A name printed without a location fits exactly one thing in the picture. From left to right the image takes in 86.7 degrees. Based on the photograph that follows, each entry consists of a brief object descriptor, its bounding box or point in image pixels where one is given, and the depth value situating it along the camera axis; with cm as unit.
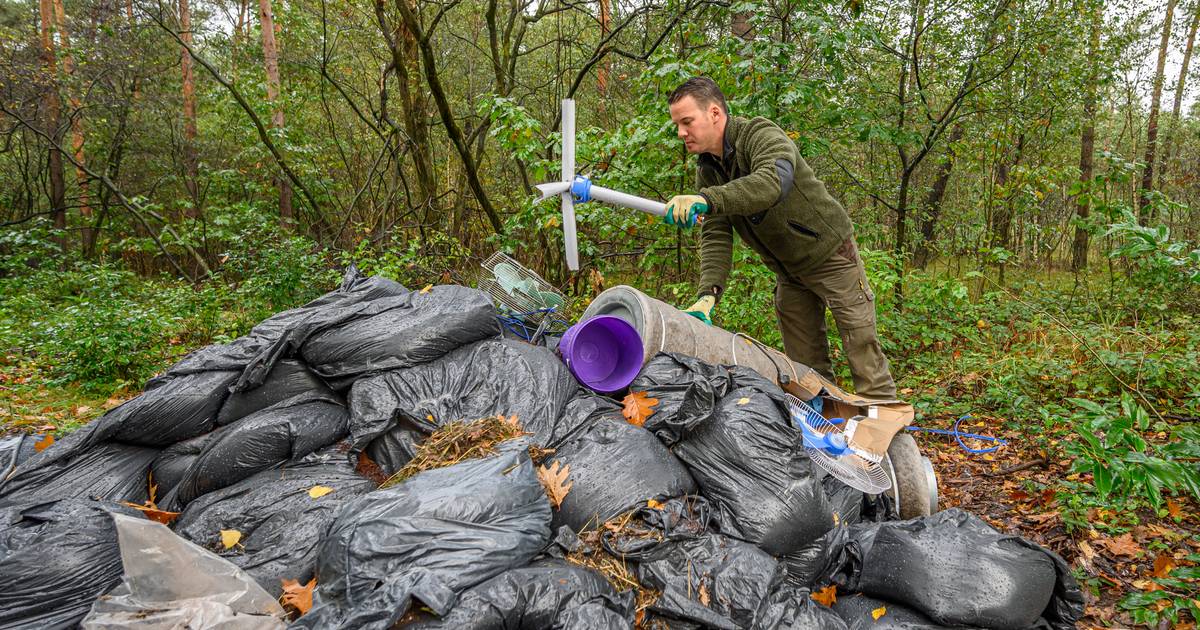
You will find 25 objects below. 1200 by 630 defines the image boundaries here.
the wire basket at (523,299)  326
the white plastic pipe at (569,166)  308
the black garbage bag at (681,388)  232
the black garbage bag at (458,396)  234
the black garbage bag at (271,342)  255
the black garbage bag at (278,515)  193
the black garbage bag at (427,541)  154
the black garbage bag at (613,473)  204
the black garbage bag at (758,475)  205
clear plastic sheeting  163
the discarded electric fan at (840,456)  231
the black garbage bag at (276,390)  254
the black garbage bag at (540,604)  151
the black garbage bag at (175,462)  240
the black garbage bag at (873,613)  189
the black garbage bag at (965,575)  185
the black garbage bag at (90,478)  224
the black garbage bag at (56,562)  182
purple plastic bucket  280
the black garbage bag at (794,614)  176
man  269
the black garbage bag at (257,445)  226
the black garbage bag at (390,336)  260
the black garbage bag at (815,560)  204
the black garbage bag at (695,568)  177
